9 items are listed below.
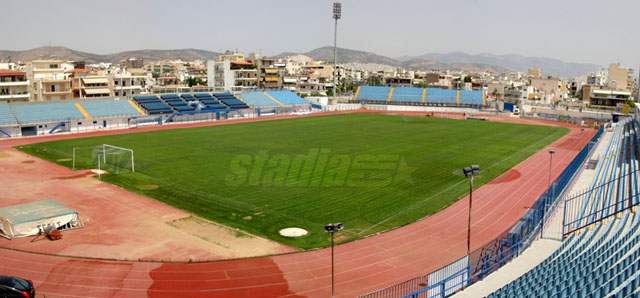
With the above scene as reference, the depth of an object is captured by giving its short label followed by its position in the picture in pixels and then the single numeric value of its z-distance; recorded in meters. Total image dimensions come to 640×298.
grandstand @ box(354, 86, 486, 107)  98.19
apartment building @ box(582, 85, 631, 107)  100.69
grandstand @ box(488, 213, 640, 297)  11.18
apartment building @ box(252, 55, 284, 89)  115.38
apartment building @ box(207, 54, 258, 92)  101.38
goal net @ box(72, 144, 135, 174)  34.97
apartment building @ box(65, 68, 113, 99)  75.06
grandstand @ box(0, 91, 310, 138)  53.47
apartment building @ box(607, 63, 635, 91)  138.75
